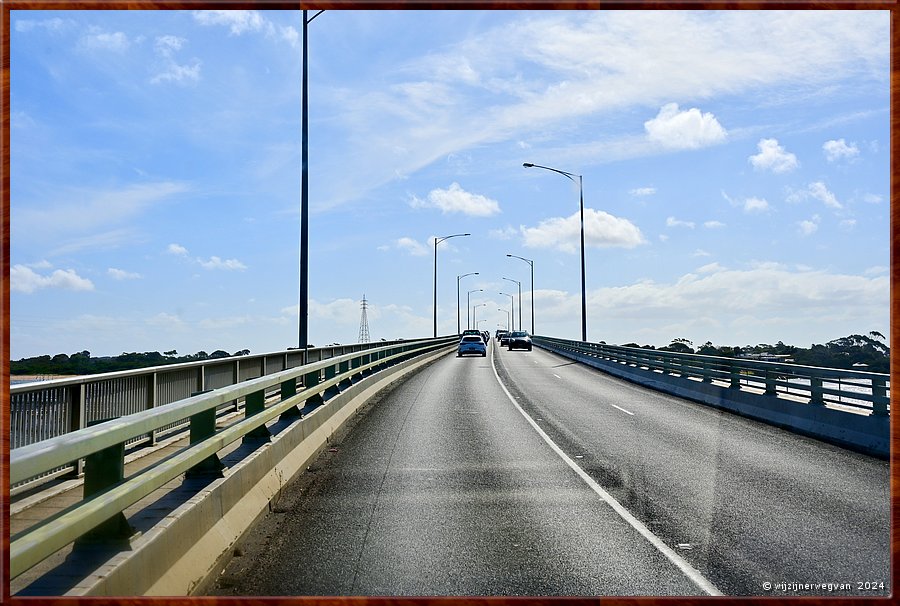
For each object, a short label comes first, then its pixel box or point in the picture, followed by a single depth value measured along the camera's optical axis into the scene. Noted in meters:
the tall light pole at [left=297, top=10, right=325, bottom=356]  20.28
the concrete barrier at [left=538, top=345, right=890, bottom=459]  13.42
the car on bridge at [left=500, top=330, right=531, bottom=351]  77.00
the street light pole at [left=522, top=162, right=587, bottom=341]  48.09
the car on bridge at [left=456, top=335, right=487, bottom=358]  60.28
